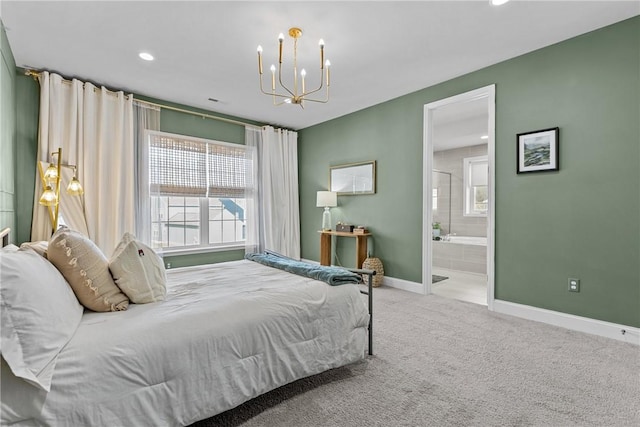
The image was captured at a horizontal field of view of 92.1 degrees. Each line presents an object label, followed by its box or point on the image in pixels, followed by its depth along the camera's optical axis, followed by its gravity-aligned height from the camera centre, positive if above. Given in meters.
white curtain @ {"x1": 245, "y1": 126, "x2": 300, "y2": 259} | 5.32 +0.30
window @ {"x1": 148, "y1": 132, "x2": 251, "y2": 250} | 4.41 +0.31
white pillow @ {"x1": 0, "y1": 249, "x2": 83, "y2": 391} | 1.03 -0.40
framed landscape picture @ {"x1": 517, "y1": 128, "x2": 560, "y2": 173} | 2.97 +0.62
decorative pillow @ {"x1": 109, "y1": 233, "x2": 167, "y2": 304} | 1.62 -0.33
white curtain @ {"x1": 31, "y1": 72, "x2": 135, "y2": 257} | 3.44 +0.72
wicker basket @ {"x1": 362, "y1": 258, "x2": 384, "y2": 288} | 4.42 -0.79
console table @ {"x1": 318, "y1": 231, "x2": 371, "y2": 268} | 4.61 -0.53
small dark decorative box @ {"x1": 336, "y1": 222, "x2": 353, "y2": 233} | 4.86 -0.25
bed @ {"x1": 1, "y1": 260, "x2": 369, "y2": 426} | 1.14 -0.65
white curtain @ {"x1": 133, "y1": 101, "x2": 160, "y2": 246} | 4.13 +0.54
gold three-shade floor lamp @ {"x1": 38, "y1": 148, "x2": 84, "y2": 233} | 2.94 +0.24
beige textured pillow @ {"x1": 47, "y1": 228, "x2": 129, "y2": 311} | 1.47 -0.30
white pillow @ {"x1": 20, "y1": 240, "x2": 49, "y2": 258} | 1.52 -0.19
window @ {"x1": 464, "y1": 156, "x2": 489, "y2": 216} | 6.56 +0.58
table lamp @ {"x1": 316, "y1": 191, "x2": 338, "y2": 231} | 5.07 +0.16
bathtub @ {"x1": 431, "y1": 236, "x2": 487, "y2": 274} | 5.50 -0.78
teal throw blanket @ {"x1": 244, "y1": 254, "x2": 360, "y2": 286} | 2.11 -0.44
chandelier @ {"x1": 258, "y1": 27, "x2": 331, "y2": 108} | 2.63 +1.58
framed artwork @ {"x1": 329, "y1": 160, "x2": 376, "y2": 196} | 4.74 +0.55
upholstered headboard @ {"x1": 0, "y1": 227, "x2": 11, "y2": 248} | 2.30 -0.24
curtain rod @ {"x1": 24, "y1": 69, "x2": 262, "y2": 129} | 3.40 +1.50
